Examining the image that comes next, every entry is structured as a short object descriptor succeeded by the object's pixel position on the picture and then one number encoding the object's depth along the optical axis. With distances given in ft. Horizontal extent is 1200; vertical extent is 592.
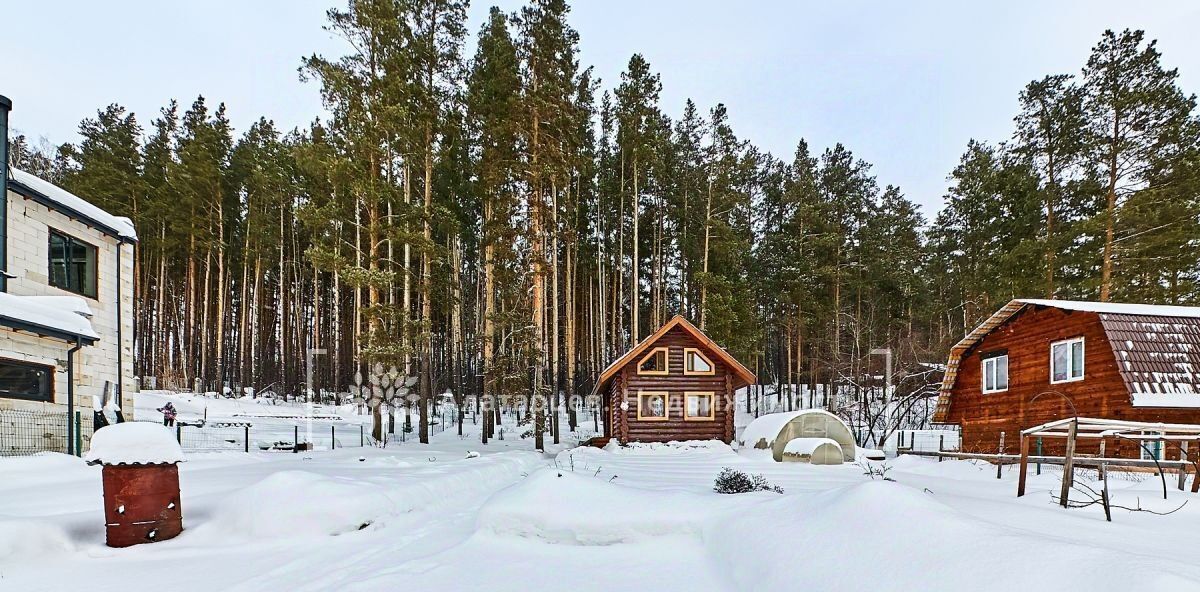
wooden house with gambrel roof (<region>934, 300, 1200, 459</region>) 44.60
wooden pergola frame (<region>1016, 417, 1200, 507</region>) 21.04
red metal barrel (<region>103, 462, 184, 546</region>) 20.03
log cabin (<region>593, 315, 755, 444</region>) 72.18
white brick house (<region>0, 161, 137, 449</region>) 41.34
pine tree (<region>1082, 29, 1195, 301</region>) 62.85
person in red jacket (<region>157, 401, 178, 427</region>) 62.13
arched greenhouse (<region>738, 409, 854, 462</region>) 57.26
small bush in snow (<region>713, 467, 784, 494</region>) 30.32
